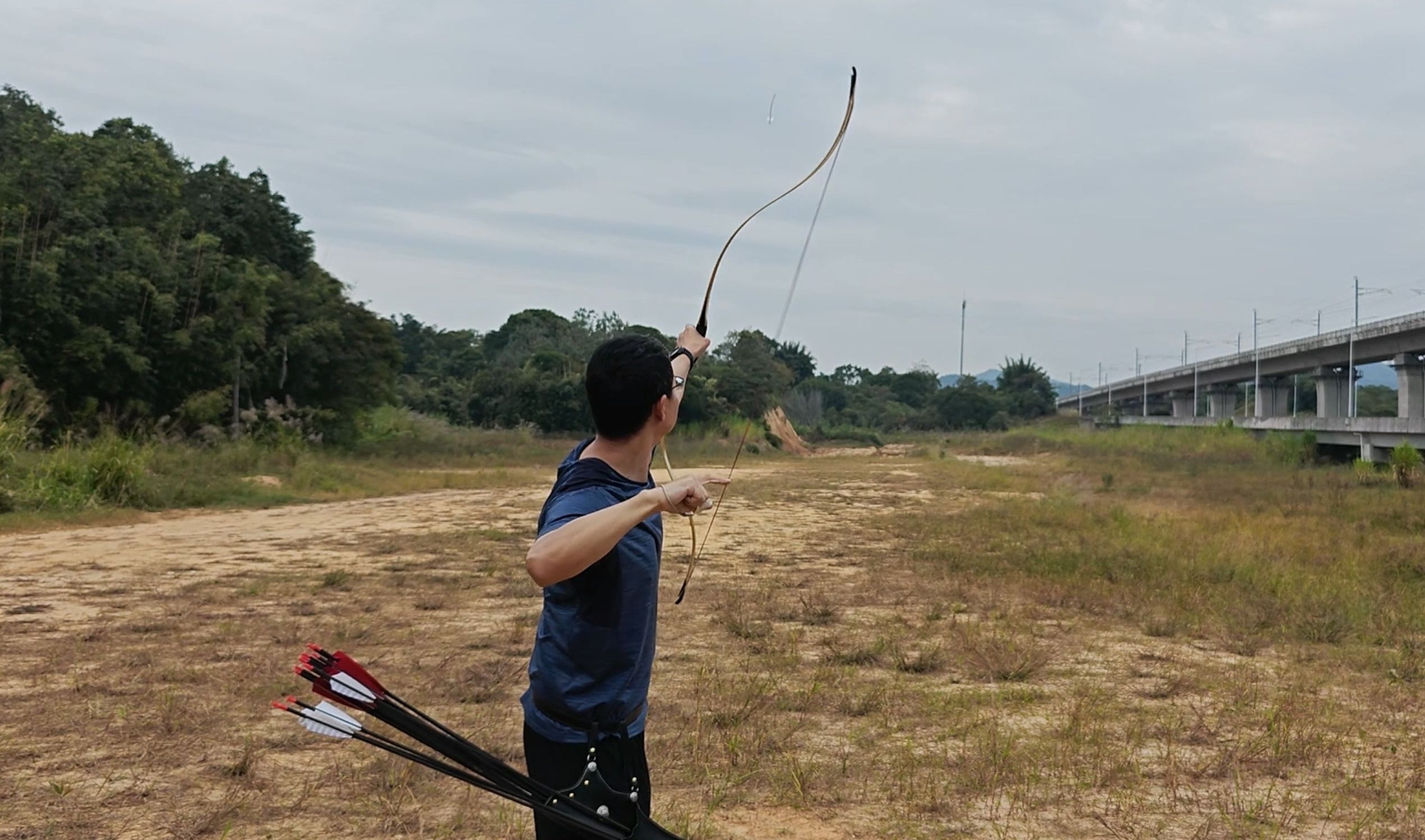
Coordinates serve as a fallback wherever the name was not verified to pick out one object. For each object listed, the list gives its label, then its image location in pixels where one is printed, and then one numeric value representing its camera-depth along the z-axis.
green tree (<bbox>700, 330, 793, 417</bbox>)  53.22
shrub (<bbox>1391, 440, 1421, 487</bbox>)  23.59
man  2.24
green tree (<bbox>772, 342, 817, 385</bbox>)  86.75
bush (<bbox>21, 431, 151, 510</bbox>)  15.95
